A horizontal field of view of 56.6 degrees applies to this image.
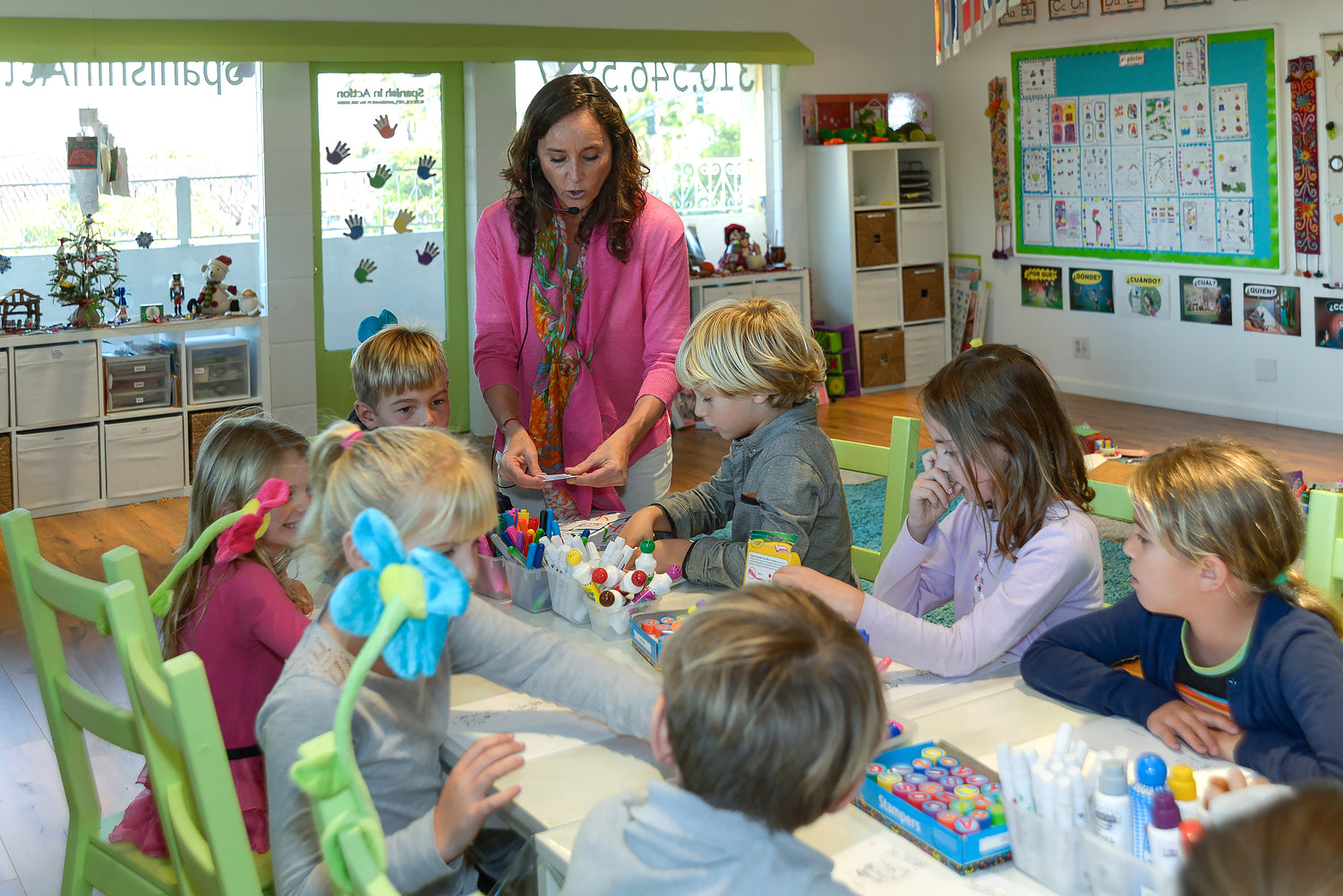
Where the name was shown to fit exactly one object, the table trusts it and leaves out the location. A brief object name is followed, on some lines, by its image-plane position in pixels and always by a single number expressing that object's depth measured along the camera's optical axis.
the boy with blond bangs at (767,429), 1.92
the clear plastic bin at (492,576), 1.89
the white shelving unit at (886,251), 7.03
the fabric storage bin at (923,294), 7.29
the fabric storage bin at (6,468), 4.79
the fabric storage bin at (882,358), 7.12
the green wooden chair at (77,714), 1.49
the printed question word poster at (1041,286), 6.98
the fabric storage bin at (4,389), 4.74
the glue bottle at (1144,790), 1.05
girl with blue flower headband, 1.20
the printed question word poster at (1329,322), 5.65
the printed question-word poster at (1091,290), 6.72
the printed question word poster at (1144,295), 6.45
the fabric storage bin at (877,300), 7.09
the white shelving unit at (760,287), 6.48
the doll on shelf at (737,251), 6.70
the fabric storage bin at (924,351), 7.35
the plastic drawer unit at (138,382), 5.03
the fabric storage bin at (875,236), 7.03
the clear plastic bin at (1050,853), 1.05
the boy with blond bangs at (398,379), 2.30
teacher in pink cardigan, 2.24
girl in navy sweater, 1.31
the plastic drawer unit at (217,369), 5.20
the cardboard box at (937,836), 1.09
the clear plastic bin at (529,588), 1.81
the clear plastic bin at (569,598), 1.75
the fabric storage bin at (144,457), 5.05
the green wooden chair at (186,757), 1.16
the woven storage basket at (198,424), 5.19
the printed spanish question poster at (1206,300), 6.16
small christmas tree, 4.91
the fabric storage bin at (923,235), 7.25
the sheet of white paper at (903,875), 1.07
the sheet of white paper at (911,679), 1.53
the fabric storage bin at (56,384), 4.79
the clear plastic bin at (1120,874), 1.00
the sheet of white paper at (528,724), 1.41
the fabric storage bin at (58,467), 4.85
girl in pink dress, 1.62
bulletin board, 5.88
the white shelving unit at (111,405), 4.82
